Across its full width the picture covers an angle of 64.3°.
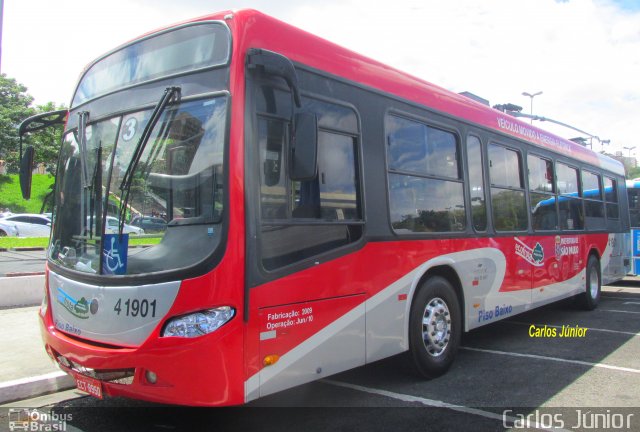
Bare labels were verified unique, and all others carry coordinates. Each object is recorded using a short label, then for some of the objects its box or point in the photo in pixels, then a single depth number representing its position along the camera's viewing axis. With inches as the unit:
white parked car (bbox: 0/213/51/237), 1012.5
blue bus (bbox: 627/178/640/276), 522.6
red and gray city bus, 135.6
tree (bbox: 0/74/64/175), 1119.6
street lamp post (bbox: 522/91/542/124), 1208.8
